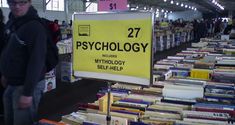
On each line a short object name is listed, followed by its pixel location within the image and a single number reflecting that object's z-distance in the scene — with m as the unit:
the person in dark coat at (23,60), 2.27
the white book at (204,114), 2.21
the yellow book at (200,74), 3.32
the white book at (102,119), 2.08
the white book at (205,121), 2.10
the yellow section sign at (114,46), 1.61
